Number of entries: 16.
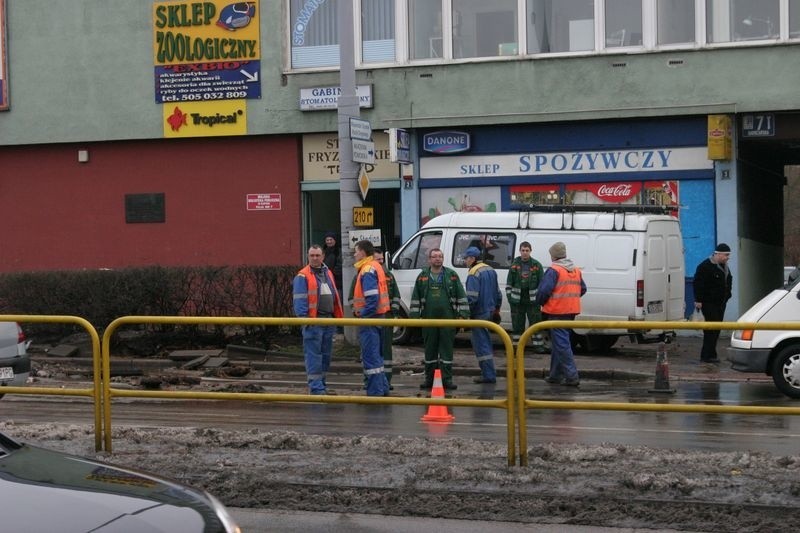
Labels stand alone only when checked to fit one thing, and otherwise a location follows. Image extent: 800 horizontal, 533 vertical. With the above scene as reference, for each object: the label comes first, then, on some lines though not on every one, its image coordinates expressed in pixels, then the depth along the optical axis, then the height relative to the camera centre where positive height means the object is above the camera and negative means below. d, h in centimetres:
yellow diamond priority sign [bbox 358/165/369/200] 1920 +82
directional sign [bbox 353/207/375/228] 1880 +25
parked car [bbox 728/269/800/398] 1426 -148
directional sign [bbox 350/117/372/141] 1878 +165
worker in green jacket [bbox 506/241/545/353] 1845 -83
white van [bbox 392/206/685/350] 1920 -35
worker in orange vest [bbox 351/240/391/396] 1426 -66
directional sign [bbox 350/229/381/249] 1838 -5
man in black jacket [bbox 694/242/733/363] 1839 -93
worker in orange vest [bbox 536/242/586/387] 1540 -85
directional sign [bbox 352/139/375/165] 1903 +131
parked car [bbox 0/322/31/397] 1284 -128
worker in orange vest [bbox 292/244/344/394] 1317 -78
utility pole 1889 +167
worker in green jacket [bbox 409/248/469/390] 1496 -85
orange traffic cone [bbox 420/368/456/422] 1111 -173
